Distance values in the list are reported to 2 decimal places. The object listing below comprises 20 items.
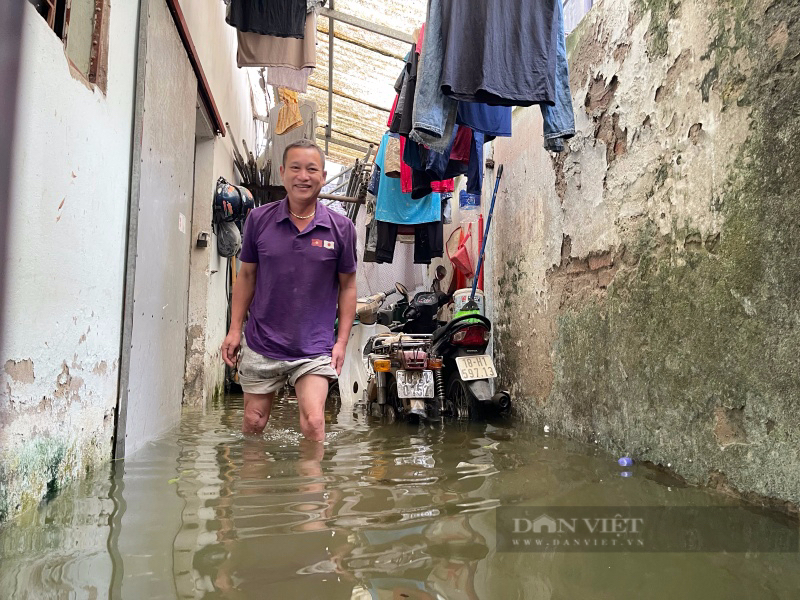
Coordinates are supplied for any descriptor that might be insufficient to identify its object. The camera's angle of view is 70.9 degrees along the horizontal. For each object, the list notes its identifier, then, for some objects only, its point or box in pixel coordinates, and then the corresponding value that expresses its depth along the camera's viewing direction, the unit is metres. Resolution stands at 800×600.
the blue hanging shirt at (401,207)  6.88
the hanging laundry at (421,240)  7.00
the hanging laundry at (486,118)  4.15
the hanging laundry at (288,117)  8.50
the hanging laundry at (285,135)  8.54
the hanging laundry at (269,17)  4.70
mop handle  5.46
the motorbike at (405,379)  4.65
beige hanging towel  6.28
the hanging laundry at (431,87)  3.37
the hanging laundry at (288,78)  6.24
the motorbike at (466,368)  4.64
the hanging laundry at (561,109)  3.53
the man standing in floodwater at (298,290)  2.88
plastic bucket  5.75
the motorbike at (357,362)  6.33
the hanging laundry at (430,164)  4.76
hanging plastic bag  6.77
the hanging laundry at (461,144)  4.74
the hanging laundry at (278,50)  5.55
